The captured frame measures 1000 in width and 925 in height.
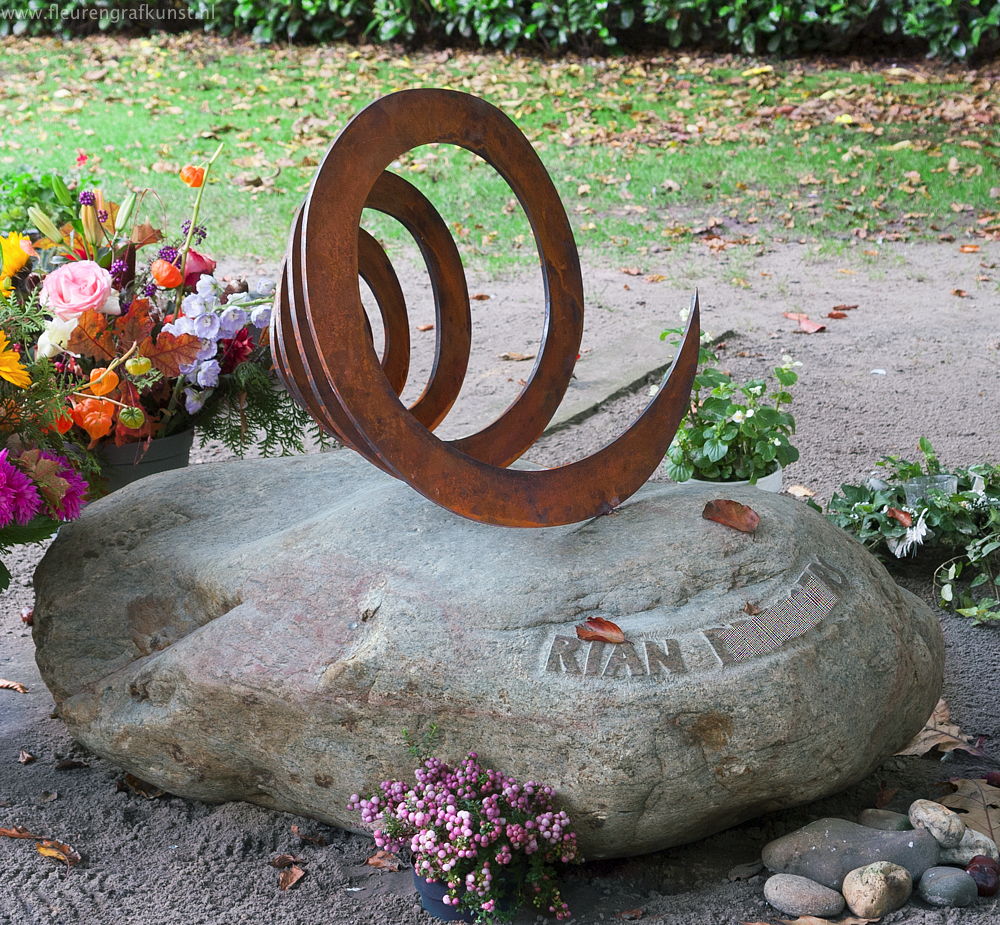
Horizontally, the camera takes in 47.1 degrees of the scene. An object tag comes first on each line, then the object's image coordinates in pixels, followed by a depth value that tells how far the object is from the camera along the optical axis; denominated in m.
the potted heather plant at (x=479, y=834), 2.44
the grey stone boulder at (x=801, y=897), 2.46
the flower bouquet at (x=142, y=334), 3.45
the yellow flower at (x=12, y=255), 3.48
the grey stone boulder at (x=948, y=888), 2.45
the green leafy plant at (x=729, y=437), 4.08
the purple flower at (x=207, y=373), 3.77
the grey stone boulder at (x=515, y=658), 2.49
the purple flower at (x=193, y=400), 3.86
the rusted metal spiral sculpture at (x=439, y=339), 2.66
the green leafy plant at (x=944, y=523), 3.93
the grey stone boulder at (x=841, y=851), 2.54
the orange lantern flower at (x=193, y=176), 3.88
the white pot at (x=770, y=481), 4.13
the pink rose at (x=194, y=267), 4.02
